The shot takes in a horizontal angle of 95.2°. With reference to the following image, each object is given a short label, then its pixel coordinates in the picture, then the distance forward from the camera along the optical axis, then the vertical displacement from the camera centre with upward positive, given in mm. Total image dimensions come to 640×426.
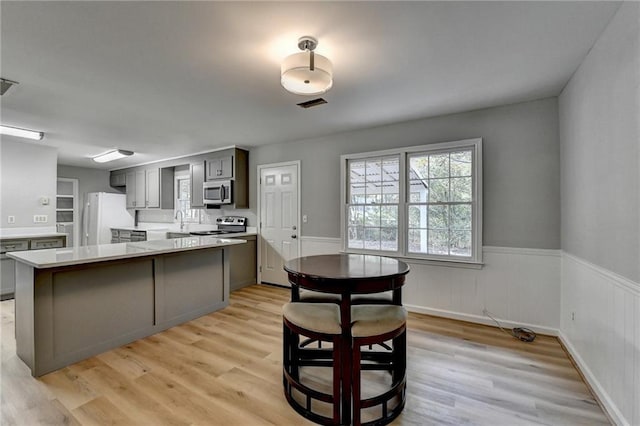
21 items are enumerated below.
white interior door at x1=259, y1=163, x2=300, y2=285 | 4656 -117
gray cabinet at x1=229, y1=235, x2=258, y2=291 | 4617 -843
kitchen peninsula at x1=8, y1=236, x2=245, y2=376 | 2221 -753
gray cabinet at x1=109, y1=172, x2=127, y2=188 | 6748 +791
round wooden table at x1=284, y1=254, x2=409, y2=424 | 1652 -401
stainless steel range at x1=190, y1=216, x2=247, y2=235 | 5176 -237
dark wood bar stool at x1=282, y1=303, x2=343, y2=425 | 1656 -810
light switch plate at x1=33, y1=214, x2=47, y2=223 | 4668 -87
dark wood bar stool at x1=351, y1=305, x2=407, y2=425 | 1618 -751
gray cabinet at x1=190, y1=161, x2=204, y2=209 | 5340 +542
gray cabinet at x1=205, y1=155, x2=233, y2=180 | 4980 +785
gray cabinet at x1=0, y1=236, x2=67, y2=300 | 3936 -666
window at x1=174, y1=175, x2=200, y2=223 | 5906 +243
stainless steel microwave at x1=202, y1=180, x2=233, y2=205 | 4965 +355
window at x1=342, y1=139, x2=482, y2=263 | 3279 +134
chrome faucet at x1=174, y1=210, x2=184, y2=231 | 5968 -132
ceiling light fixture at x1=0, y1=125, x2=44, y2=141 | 3661 +1047
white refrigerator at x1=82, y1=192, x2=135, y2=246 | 6305 -74
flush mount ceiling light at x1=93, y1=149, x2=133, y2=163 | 5113 +1040
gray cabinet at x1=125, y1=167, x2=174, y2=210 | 6016 +517
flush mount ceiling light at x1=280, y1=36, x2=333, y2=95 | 1866 +920
